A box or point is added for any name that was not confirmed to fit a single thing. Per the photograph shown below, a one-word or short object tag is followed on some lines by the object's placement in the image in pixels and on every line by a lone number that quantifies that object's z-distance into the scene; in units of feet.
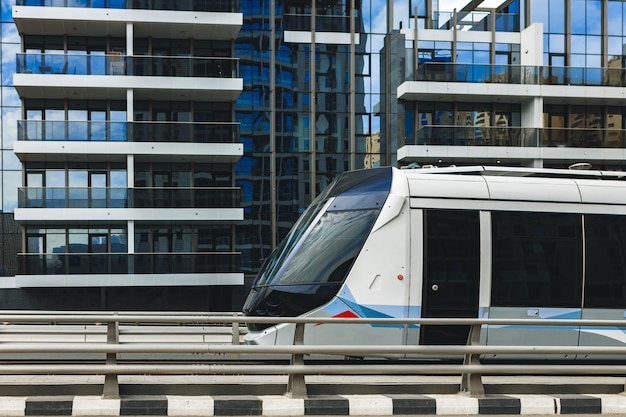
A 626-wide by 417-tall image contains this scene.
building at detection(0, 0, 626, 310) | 120.06
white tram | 39.47
